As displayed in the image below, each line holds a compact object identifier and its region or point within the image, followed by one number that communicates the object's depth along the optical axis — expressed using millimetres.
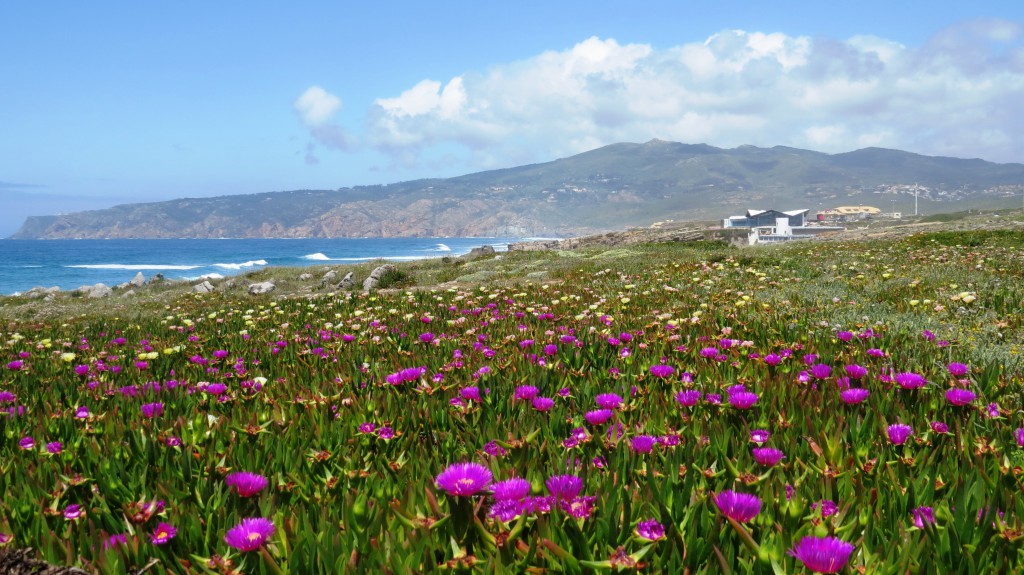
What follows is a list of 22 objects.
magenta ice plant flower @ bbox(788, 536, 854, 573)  1201
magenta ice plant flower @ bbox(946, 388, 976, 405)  2416
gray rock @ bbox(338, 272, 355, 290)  20266
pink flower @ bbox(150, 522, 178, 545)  1534
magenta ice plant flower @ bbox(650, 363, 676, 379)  3078
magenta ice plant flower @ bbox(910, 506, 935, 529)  1496
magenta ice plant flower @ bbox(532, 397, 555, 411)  2510
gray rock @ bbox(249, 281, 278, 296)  20469
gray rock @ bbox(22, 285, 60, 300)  26562
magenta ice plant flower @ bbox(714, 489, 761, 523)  1449
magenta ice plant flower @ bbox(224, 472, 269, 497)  1828
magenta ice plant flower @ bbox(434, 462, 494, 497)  1504
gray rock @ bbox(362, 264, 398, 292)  18138
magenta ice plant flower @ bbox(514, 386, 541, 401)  2797
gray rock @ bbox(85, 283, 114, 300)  26488
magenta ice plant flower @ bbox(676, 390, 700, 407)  2570
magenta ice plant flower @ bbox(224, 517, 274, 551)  1400
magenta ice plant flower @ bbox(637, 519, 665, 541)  1429
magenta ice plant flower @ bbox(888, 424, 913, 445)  2031
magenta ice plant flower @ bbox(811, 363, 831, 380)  2992
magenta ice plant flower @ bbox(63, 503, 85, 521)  1712
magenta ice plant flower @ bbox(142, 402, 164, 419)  2873
